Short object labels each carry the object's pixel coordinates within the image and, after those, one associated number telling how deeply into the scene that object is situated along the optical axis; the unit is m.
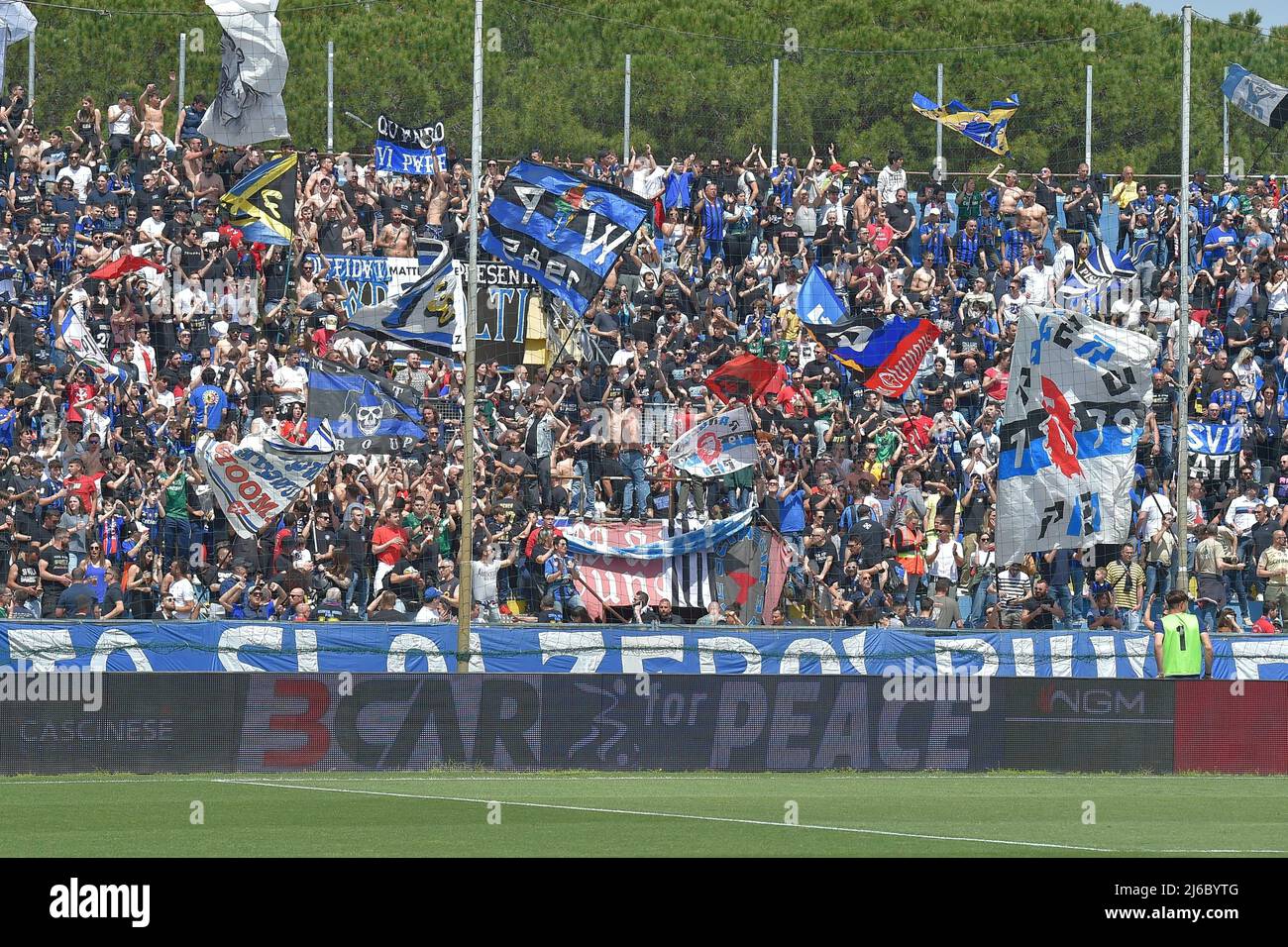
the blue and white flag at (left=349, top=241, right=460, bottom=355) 26.03
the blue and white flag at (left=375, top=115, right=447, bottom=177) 32.94
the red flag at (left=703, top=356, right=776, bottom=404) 29.61
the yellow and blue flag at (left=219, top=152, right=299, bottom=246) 30.97
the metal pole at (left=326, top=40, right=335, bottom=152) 42.62
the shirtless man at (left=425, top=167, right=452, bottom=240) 32.59
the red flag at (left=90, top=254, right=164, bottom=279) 29.92
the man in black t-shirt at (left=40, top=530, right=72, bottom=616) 25.17
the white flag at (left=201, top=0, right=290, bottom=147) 30.55
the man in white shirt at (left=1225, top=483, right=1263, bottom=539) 27.78
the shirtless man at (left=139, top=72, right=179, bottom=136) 32.50
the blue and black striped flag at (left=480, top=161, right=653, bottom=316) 26.91
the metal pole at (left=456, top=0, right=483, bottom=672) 23.62
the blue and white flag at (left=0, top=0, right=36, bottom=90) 32.38
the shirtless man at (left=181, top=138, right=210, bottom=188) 31.78
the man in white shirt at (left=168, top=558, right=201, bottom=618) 25.52
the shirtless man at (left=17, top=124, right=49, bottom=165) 31.70
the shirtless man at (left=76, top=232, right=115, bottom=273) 30.27
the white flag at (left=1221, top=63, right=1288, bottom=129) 33.12
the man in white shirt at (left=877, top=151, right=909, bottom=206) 34.62
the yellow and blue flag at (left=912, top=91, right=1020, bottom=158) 36.50
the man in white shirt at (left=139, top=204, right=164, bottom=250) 30.80
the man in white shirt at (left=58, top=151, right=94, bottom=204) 31.73
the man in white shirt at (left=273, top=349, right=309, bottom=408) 28.59
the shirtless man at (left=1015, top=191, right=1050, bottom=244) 33.34
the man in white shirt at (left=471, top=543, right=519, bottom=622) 26.42
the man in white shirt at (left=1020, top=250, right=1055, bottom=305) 31.78
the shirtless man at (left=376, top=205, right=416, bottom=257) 31.61
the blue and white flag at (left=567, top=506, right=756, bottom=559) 27.11
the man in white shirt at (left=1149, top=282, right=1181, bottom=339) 31.58
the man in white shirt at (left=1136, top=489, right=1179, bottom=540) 28.05
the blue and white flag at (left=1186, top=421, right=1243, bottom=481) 29.45
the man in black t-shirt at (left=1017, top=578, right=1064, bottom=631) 26.75
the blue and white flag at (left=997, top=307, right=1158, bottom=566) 26.66
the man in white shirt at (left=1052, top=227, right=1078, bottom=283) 32.06
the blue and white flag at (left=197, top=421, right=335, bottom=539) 26.30
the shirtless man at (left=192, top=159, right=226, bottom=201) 31.66
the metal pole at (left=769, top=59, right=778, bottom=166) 37.59
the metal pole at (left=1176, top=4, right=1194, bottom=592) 25.47
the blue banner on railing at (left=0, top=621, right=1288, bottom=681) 24.64
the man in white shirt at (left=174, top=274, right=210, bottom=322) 29.84
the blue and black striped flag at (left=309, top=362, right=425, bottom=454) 27.61
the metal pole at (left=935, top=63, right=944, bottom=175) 37.73
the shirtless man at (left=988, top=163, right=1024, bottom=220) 34.06
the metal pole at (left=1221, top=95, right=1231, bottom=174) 41.19
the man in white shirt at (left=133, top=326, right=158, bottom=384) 28.72
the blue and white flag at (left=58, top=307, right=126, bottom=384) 28.72
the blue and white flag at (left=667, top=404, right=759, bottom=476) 28.34
